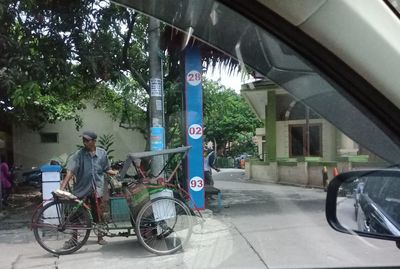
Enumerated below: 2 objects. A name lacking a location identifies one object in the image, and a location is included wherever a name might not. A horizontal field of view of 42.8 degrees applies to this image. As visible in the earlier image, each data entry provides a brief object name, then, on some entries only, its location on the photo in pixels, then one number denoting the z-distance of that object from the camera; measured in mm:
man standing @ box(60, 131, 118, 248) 2978
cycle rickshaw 2996
